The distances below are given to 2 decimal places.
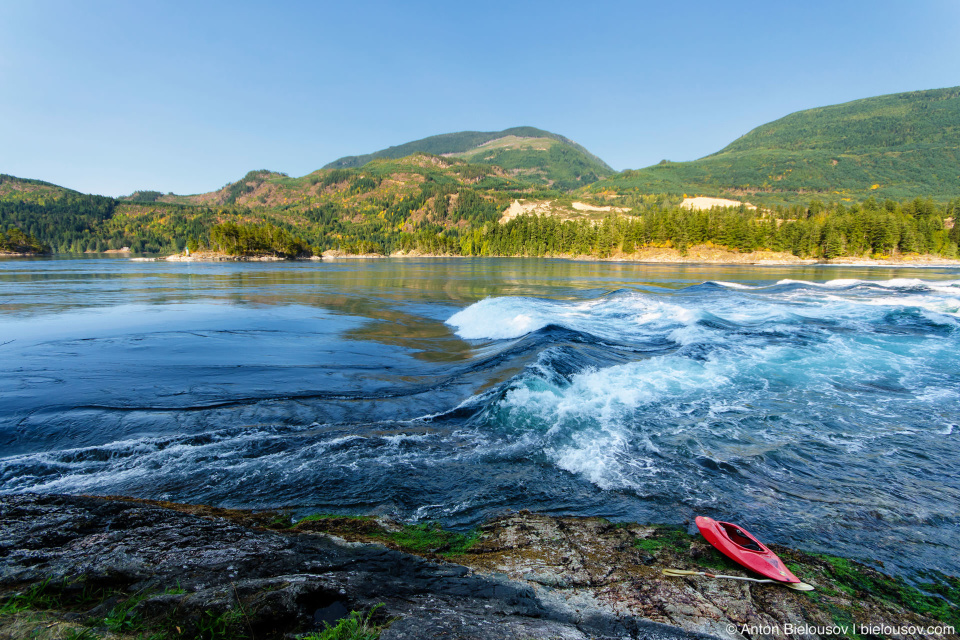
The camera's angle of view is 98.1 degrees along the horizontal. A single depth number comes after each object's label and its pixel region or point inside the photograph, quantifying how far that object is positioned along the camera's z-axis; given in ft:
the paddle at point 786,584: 12.64
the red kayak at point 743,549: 13.10
